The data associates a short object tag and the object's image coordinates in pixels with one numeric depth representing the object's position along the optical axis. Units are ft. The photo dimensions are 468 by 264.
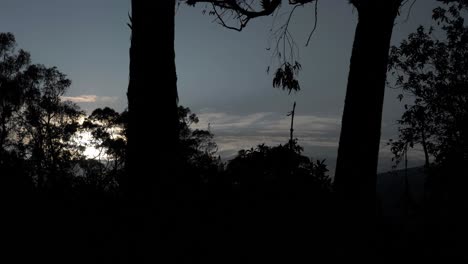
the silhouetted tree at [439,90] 72.43
